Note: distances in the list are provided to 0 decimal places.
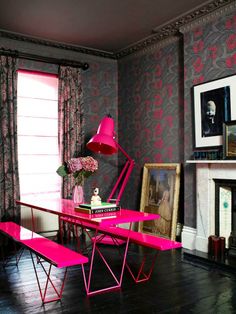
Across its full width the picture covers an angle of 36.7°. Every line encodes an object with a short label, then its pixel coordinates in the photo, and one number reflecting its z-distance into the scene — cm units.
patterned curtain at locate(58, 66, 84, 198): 546
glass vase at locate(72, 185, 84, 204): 376
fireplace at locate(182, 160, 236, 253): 422
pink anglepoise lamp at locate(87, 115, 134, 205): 367
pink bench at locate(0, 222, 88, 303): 273
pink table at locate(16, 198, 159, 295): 285
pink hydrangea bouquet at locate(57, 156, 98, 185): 358
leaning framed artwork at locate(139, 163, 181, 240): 485
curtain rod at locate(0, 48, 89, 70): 501
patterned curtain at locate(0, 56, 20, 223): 494
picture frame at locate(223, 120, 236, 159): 398
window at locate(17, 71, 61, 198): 529
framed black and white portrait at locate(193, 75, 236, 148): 410
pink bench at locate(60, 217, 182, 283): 313
